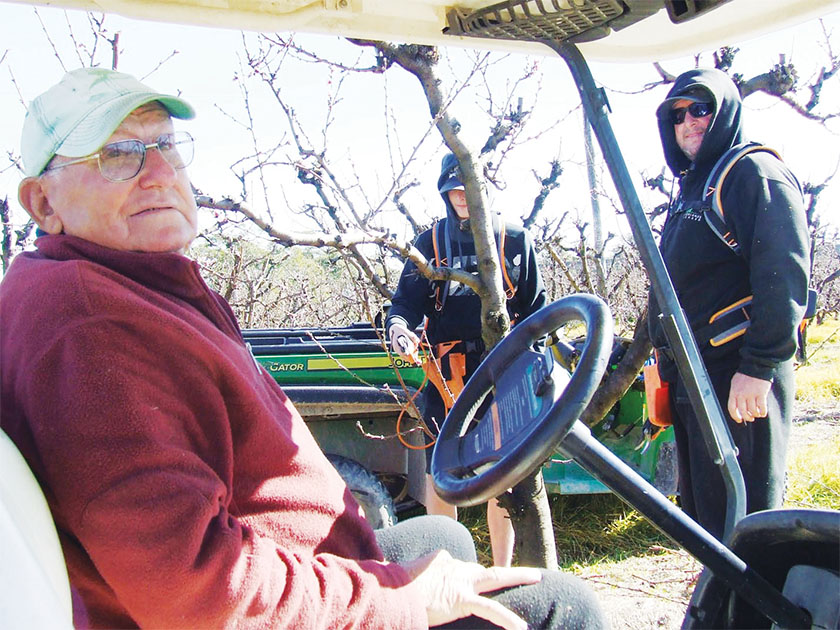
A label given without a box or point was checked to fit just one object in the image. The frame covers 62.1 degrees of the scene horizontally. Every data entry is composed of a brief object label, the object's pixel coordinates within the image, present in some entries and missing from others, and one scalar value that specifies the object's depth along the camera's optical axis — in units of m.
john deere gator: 3.34
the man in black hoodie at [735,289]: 2.02
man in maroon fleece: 0.98
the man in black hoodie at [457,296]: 2.96
